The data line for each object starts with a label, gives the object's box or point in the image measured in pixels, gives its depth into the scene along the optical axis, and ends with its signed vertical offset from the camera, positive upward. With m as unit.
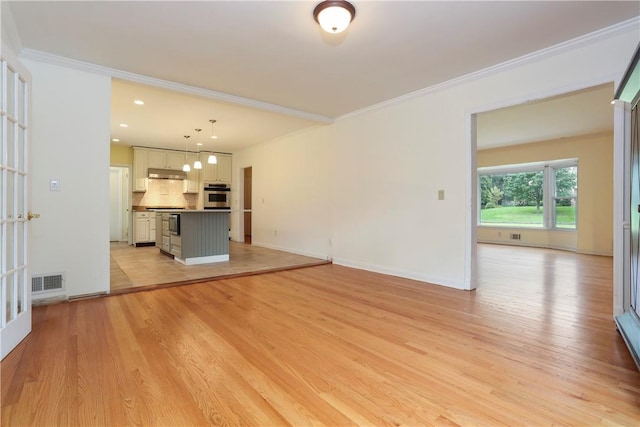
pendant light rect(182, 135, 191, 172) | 6.74 +1.50
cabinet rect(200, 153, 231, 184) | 8.23 +1.14
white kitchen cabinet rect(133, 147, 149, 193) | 7.56 +1.01
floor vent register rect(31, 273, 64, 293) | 3.04 -0.71
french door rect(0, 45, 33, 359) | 2.04 +0.05
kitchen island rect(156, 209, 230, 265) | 5.18 -0.42
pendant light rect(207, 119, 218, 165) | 5.54 +1.00
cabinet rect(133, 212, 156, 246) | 7.46 -0.38
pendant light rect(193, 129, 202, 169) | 6.10 +1.64
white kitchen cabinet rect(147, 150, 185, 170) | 7.81 +1.35
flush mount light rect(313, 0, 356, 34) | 2.25 +1.45
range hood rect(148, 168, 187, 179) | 7.70 +0.96
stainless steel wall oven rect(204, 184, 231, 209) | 8.23 +0.43
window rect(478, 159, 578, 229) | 7.42 +0.49
